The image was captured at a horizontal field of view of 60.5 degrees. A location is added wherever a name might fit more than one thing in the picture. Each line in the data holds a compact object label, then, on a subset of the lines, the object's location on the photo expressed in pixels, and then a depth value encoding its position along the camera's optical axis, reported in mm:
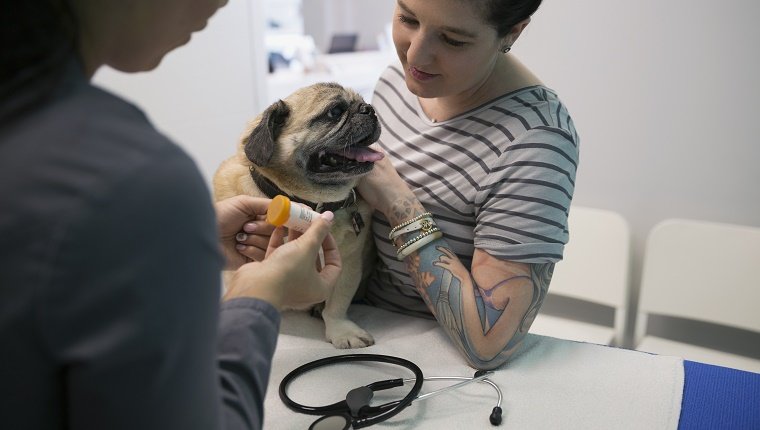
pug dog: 1300
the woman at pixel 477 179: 1084
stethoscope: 909
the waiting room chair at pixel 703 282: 2096
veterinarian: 396
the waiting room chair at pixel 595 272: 2244
